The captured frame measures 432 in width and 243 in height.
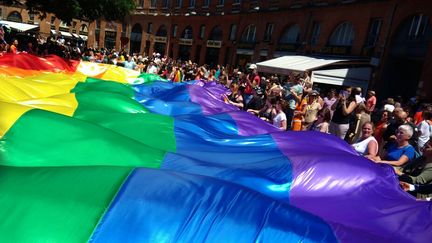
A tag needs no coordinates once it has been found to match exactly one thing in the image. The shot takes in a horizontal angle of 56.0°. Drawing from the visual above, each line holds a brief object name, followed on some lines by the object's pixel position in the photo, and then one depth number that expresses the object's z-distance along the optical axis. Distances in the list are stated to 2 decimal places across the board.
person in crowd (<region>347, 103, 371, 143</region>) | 8.04
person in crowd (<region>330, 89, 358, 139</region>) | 7.92
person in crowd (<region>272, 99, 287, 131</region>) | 8.13
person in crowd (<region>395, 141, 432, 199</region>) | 4.82
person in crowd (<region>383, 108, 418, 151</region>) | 6.75
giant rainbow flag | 2.80
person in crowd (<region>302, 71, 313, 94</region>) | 10.95
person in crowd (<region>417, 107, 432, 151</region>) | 7.08
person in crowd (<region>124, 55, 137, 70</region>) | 15.77
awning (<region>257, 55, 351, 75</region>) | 19.17
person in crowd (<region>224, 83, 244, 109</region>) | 11.05
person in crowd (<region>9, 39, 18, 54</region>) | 15.06
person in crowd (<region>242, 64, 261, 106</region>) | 11.34
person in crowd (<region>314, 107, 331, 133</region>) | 7.65
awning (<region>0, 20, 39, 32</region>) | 34.54
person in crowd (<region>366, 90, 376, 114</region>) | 9.99
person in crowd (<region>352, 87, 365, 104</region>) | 8.16
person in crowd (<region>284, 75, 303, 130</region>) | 9.16
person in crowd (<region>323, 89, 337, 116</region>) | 10.15
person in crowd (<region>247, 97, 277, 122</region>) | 8.59
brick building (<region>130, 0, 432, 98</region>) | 18.02
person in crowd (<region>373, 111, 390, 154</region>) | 7.21
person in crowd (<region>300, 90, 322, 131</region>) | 9.24
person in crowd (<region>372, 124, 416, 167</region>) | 5.56
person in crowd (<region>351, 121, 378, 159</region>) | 6.07
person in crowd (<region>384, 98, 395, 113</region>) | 8.79
